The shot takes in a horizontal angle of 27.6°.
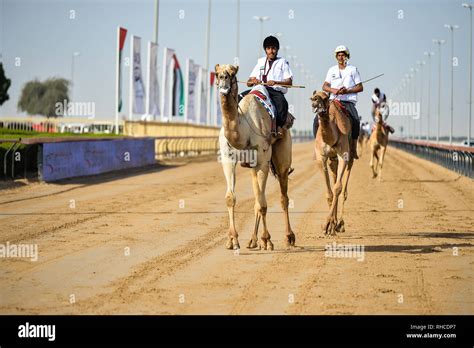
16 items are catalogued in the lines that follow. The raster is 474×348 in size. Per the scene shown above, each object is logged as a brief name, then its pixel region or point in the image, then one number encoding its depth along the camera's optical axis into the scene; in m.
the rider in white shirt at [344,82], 16.27
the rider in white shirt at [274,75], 14.00
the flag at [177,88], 51.33
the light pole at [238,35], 83.20
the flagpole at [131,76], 41.00
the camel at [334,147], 15.53
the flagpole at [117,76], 38.56
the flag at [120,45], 38.72
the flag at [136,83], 41.62
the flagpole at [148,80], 45.28
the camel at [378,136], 30.78
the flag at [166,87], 49.25
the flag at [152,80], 45.53
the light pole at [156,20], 48.72
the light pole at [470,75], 52.50
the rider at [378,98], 30.35
